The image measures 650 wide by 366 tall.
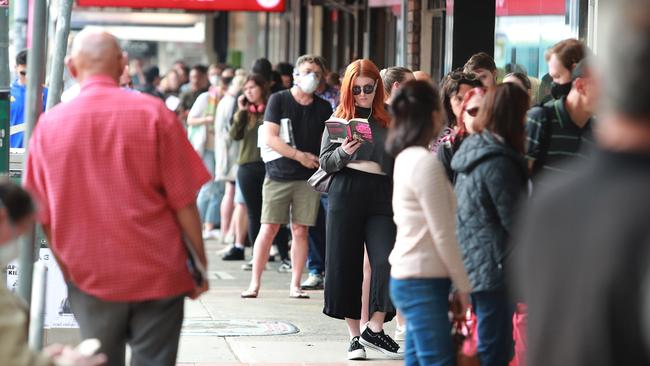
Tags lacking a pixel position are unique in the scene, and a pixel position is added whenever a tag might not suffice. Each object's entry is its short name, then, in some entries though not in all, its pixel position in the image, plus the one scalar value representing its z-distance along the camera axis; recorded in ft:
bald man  32.78
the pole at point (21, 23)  57.11
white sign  45.09
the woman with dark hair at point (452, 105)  47.88
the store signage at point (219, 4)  100.94
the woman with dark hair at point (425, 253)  36.81
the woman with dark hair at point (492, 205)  38.70
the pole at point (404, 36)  91.45
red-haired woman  52.08
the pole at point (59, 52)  42.93
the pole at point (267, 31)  178.70
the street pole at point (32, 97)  39.65
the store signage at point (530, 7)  67.15
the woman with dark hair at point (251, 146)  83.76
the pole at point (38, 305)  34.55
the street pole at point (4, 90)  49.16
